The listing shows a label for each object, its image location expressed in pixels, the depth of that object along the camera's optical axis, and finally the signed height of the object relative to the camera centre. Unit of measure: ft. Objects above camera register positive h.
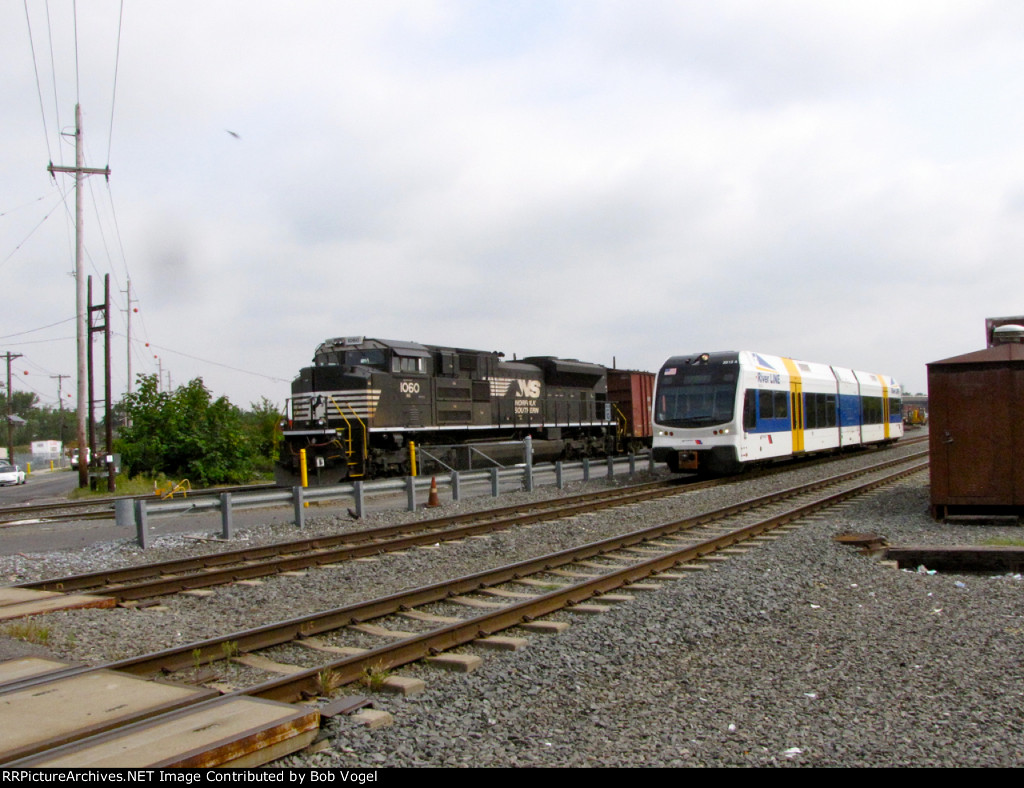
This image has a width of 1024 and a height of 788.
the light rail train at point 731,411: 60.18 +0.52
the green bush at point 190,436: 82.33 -0.63
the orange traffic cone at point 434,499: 51.69 -4.76
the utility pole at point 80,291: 80.38 +14.04
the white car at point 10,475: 131.31 -6.85
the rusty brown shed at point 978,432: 37.96 -0.94
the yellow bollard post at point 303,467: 56.59 -2.78
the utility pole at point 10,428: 192.54 +1.46
